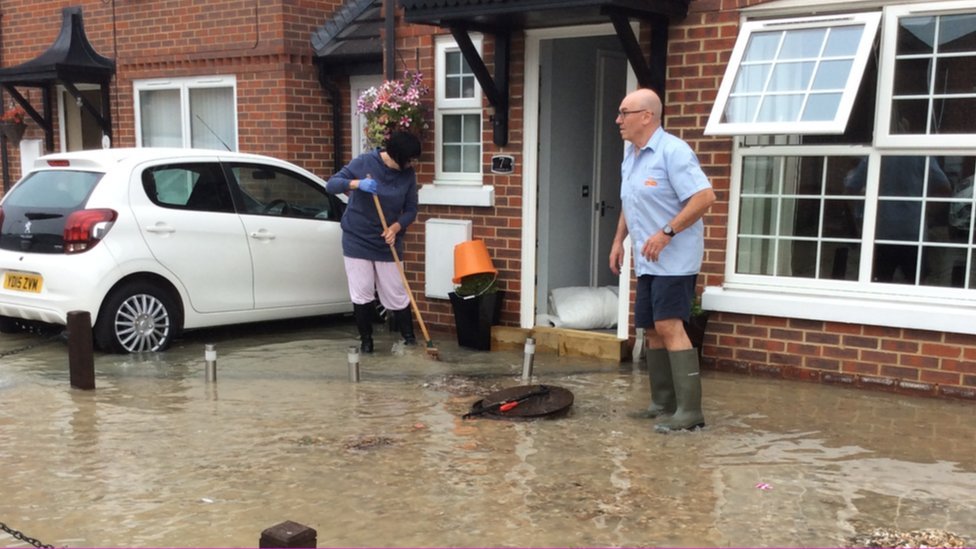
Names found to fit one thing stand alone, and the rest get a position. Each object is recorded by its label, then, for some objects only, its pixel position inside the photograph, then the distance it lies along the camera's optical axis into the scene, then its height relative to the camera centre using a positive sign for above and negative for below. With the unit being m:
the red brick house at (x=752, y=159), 6.05 +0.29
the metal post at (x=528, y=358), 6.55 -1.17
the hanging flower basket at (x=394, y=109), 8.07 +0.73
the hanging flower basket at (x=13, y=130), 12.73 +0.78
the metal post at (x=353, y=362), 6.58 -1.23
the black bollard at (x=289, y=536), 2.96 -1.12
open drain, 5.68 -1.31
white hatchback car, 7.18 -0.45
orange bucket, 7.74 -0.56
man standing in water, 5.06 -0.17
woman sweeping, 7.54 -0.21
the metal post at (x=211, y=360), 6.50 -1.22
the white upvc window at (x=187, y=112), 10.77 +0.93
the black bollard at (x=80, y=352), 6.21 -1.11
